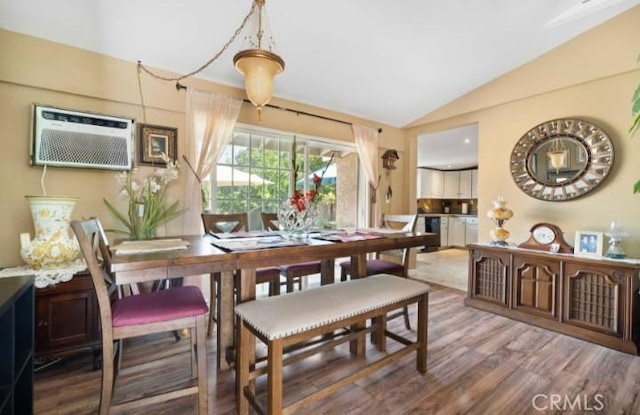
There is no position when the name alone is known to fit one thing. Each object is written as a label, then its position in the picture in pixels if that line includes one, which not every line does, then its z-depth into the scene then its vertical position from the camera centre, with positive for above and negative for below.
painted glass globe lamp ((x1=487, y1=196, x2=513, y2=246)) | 3.14 -0.13
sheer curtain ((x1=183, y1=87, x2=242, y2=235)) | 2.90 +0.69
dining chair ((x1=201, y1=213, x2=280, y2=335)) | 2.46 -0.57
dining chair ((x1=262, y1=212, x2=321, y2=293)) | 2.65 -0.59
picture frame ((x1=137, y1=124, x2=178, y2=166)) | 2.73 +0.58
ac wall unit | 2.29 +0.53
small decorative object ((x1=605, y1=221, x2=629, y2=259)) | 2.51 -0.29
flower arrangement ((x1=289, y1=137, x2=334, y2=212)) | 2.01 +0.04
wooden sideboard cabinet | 2.35 -0.80
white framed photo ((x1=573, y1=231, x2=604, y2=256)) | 2.59 -0.33
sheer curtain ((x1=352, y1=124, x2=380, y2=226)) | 4.27 +0.74
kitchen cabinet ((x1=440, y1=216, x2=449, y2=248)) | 7.56 -0.62
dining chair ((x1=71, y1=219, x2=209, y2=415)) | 1.35 -0.56
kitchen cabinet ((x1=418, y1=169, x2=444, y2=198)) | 7.72 +0.60
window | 3.28 +0.42
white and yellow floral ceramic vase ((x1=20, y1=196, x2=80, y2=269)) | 1.98 -0.22
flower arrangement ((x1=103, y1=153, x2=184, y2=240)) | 2.39 +0.01
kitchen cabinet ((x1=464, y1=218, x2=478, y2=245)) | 7.20 -0.60
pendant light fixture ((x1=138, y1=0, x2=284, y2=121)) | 1.75 +0.84
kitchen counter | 7.34 -0.24
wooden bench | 1.37 -0.61
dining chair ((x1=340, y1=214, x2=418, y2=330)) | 2.61 -0.57
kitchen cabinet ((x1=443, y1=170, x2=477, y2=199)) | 7.68 +0.60
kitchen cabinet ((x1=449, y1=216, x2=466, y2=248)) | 7.43 -0.64
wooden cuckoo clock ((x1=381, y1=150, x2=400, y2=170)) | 4.55 +0.74
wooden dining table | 1.25 -0.28
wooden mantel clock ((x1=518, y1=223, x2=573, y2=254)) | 2.81 -0.33
